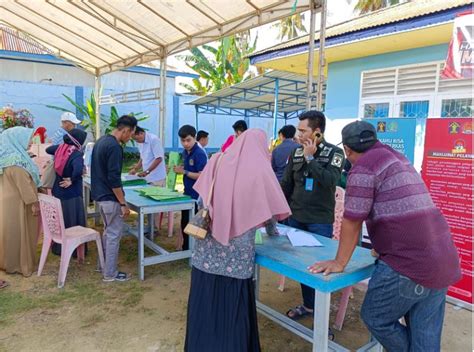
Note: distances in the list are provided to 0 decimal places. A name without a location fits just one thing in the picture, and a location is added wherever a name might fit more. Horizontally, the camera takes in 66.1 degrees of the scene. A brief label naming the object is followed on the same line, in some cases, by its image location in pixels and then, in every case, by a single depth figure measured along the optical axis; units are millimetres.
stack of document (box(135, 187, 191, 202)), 3890
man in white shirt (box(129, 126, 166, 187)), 5227
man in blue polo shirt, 4430
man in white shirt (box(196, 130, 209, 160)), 6176
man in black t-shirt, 3545
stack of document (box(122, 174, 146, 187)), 5008
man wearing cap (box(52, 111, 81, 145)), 5324
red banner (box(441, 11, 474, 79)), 3480
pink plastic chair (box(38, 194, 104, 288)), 3664
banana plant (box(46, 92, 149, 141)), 11969
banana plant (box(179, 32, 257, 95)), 16672
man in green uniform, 2760
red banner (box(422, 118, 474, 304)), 3328
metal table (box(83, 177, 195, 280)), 3707
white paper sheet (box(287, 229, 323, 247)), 2373
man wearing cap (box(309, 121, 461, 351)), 1713
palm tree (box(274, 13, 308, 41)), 22516
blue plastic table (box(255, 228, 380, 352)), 1847
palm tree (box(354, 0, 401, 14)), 16594
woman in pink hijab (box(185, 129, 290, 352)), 1956
